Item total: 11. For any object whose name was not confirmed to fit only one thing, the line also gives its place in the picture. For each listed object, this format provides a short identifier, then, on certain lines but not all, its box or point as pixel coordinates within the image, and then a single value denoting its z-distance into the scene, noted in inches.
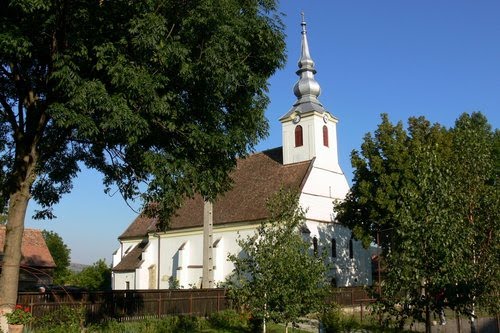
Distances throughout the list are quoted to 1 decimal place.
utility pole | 1181.1
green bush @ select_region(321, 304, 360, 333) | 752.3
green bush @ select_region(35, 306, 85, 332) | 632.4
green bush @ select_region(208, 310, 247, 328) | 837.2
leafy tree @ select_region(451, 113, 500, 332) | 540.1
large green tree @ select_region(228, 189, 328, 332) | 627.8
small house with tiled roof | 1451.8
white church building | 1579.7
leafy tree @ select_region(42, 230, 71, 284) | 2371.6
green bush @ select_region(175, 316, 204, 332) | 791.7
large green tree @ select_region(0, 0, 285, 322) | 440.5
